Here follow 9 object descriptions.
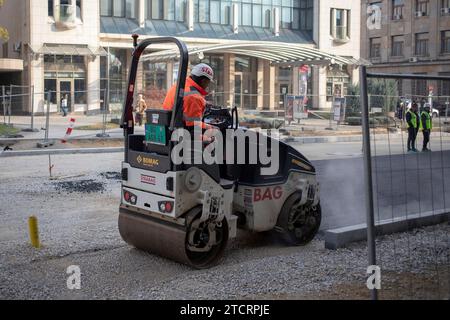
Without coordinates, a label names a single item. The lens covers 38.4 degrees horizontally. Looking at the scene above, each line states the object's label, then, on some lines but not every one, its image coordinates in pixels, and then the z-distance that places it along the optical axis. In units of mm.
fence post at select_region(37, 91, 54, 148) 20625
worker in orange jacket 6422
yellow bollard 7643
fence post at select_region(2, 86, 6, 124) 25859
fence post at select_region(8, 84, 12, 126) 26000
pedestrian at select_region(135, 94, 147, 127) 24422
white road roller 6480
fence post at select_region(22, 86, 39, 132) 25620
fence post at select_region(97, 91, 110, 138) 24406
